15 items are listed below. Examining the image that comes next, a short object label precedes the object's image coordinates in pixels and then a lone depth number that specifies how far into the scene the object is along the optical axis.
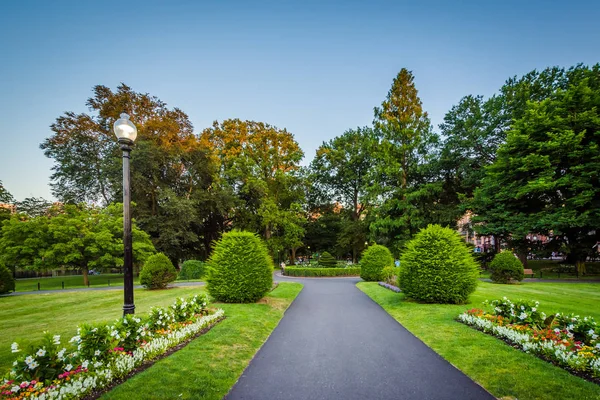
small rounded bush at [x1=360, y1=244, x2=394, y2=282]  18.78
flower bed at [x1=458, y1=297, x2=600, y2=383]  4.38
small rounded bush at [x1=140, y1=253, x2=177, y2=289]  16.52
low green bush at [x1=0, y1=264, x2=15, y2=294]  15.71
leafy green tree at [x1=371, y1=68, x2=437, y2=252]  29.81
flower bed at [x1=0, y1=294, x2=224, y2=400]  3.39
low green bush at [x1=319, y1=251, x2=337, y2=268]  28.00
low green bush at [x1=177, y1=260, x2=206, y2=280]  23.53
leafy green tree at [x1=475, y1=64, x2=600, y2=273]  19.27
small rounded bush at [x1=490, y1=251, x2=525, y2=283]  17.61
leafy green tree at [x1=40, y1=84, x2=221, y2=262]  26.50
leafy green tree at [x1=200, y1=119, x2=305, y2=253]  33.03
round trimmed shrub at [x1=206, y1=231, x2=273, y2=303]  10.27
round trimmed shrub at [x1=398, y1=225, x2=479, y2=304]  9.65
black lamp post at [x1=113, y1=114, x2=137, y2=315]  5.74
